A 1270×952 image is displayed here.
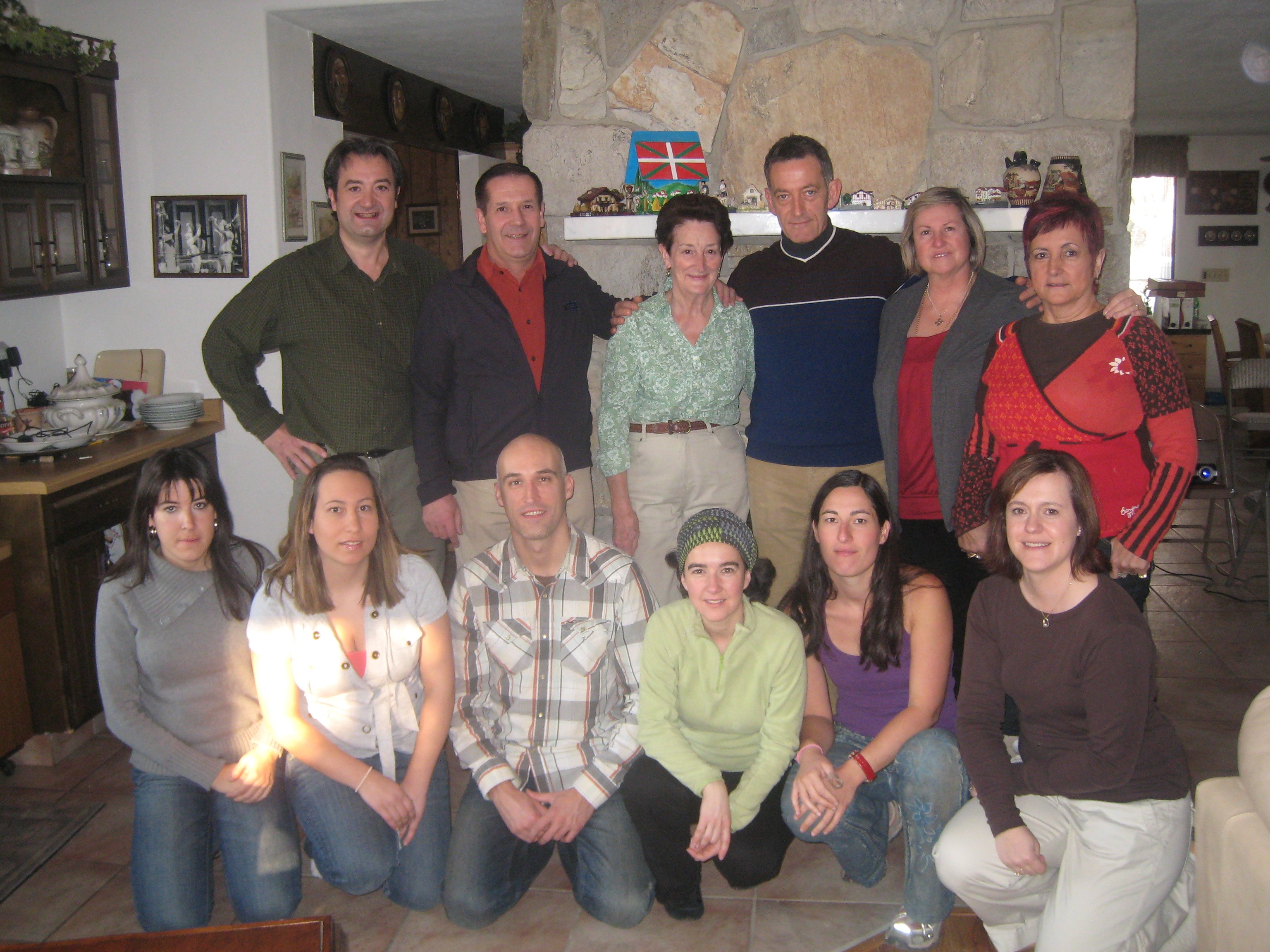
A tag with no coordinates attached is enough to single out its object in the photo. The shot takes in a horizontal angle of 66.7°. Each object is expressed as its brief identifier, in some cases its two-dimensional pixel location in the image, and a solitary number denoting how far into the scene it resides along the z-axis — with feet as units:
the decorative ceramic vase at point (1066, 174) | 8.89
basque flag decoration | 9.66
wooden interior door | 17.26
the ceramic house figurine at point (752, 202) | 9.30
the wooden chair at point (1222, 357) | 19.89
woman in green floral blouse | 7.52
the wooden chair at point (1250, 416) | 18.52
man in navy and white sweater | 7.59
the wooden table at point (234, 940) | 4.43
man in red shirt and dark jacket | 7.79
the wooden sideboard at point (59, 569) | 8.61
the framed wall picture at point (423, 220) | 17.71
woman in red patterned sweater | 6.36
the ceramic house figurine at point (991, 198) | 8.90
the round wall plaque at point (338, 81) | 12.77
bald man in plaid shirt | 6.40
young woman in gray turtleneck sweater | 6.29
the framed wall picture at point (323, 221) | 12.62
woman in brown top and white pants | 5.51
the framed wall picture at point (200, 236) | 11.82
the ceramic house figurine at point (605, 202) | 9.45
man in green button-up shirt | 8.00
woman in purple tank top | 6.19
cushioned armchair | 4.49
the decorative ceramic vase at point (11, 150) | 9.70
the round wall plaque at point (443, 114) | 17.08
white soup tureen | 10.09
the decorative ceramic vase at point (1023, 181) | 8.88
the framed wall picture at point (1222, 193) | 29.37
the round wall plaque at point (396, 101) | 14.98
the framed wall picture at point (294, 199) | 11.91
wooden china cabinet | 9.87
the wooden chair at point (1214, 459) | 13.08
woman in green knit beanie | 6.31
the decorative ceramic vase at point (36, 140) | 9.95
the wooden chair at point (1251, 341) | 23.34
